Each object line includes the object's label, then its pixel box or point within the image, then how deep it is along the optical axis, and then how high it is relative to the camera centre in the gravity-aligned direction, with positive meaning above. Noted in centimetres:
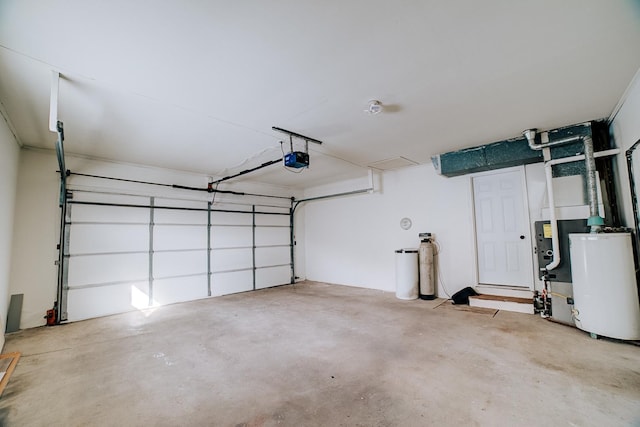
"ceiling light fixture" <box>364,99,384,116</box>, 295 +140
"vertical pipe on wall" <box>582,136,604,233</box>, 328 +52
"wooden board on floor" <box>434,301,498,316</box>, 421 -141
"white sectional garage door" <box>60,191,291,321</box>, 458 -37
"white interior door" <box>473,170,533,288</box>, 447 -9
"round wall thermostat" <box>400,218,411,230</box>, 588 +11
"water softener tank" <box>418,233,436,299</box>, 517 -84
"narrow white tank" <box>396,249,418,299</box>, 530 -97
